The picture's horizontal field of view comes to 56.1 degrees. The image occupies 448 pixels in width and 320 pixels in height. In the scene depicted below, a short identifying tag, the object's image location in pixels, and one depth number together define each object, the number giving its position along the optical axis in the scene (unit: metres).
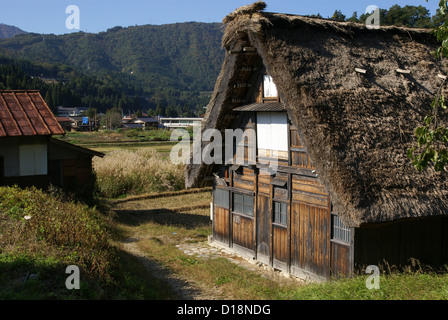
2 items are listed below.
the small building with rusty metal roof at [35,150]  13.34
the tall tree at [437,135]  5.02
